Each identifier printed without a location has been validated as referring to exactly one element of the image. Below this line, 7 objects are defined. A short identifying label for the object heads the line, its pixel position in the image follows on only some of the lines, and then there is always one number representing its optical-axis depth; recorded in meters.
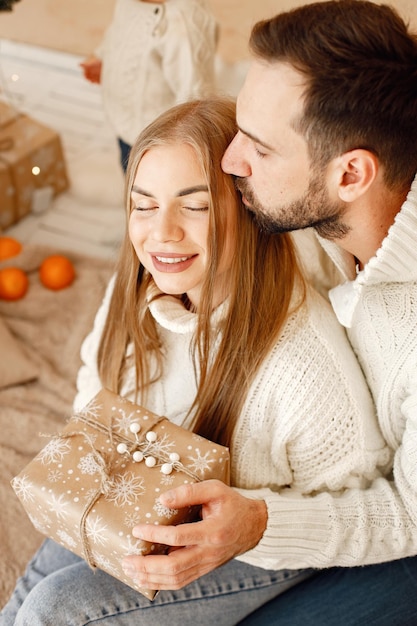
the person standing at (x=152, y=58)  1.90
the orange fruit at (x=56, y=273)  2.10
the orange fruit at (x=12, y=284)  2.05
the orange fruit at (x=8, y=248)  2.18
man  0.98
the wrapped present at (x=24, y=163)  2.32
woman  1.09
